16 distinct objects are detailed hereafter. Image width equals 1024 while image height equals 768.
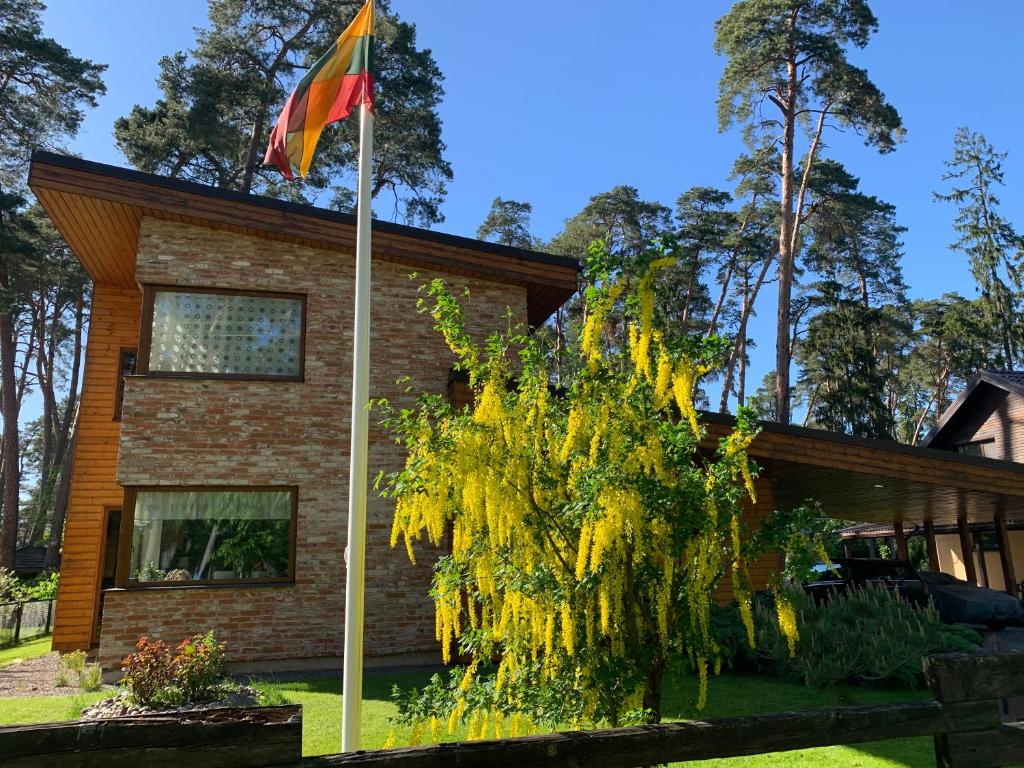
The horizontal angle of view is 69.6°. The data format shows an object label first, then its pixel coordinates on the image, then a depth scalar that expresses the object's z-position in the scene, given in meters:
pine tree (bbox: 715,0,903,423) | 25.03
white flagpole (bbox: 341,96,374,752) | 5.23
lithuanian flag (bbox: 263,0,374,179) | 7.18
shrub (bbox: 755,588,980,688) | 8.15
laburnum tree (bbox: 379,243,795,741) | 4.07
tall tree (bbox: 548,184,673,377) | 34.62
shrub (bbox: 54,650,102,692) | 9.47
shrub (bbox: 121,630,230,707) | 7.34
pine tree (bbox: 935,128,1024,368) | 38.19
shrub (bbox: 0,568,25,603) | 18.58
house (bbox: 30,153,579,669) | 10.68
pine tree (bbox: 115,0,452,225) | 23.70
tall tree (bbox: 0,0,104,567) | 23.70
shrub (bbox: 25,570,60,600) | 20.31
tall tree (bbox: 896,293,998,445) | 39.09
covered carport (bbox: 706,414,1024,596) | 10.91
